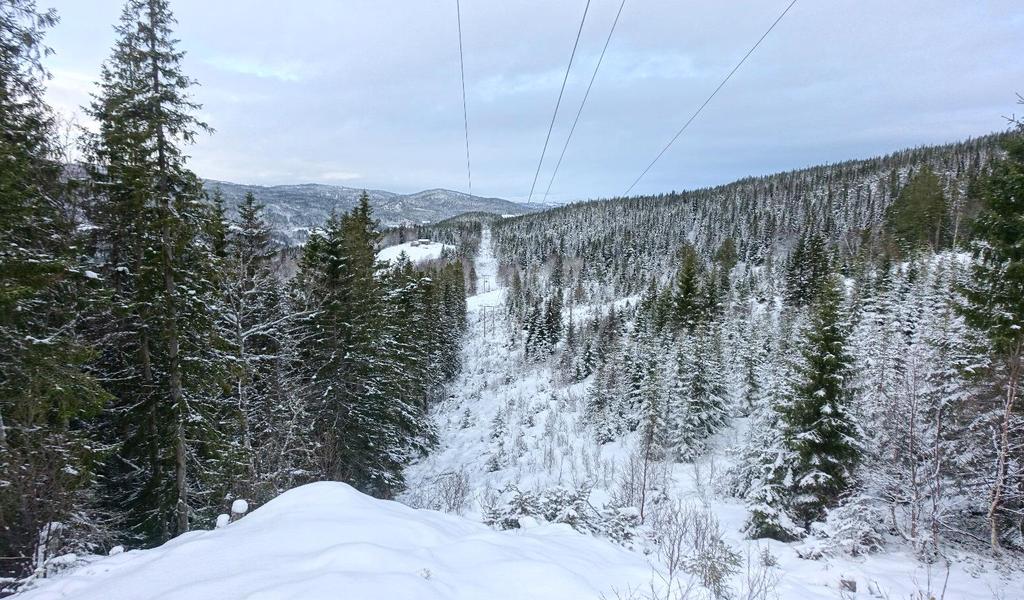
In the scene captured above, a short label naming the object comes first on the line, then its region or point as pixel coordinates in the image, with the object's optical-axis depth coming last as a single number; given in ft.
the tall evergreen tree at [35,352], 22.36
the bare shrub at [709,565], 18.28
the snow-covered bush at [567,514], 29.68
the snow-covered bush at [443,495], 53.06
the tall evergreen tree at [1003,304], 37.70
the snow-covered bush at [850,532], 39.52
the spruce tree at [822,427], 48.19
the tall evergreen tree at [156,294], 32.17
